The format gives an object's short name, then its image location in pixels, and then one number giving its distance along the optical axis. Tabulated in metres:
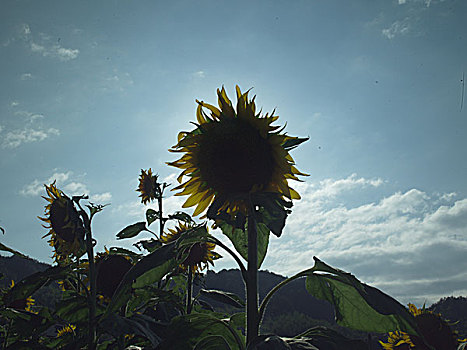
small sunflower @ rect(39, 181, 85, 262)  2.52
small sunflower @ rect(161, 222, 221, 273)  3.50
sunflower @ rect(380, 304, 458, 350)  2.24
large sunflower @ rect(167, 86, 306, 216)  1.59
